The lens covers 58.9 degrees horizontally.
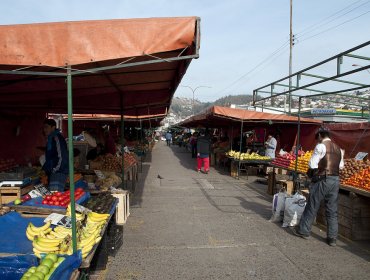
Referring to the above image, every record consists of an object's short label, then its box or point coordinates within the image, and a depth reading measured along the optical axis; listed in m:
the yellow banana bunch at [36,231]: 3.83
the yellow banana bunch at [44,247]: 3.41
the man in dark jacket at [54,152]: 5.44
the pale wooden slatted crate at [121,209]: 6.11
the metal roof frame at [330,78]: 4.56
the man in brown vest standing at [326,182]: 5.70
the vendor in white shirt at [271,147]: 14.61
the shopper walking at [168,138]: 41.89
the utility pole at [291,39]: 30.38
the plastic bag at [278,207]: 6.83
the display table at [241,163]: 13.59
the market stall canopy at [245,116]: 12.39
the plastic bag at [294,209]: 6.51
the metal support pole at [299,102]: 7.34
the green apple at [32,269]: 2.77
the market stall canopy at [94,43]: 2.91
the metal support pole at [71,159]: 3.06
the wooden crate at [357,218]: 6.05
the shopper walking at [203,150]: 14.02
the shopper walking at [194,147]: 23.64
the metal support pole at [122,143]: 8.05
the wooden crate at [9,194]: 6.05
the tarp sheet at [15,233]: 3.60
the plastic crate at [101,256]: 4.48
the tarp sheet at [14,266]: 2.83
